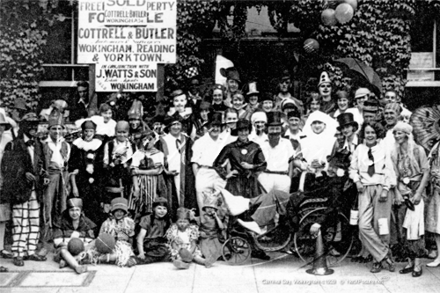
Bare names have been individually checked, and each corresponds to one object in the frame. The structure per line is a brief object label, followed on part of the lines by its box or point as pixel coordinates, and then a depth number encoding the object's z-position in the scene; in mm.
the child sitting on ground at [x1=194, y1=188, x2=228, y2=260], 7082
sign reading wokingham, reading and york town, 7426
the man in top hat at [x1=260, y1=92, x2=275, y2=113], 8047
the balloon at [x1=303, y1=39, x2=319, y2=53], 9016
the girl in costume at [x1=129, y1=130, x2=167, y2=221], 7465
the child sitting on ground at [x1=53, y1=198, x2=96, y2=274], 7057
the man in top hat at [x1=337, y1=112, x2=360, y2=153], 7355
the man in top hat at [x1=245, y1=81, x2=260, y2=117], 8309
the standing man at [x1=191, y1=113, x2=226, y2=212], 7574
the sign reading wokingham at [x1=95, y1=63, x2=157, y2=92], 7621
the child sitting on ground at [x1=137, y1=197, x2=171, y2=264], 7078
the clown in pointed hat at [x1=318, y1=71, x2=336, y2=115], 8086
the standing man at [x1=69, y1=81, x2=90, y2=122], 8461
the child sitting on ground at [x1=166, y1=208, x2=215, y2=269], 6930
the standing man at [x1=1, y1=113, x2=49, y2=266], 6984
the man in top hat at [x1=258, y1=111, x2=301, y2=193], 7398
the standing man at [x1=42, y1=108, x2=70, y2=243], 7531
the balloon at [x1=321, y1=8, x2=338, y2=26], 8562
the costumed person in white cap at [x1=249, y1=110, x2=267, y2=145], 7637
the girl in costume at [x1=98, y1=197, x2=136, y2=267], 6926
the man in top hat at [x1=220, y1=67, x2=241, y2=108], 8523
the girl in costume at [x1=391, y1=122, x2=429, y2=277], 6906
